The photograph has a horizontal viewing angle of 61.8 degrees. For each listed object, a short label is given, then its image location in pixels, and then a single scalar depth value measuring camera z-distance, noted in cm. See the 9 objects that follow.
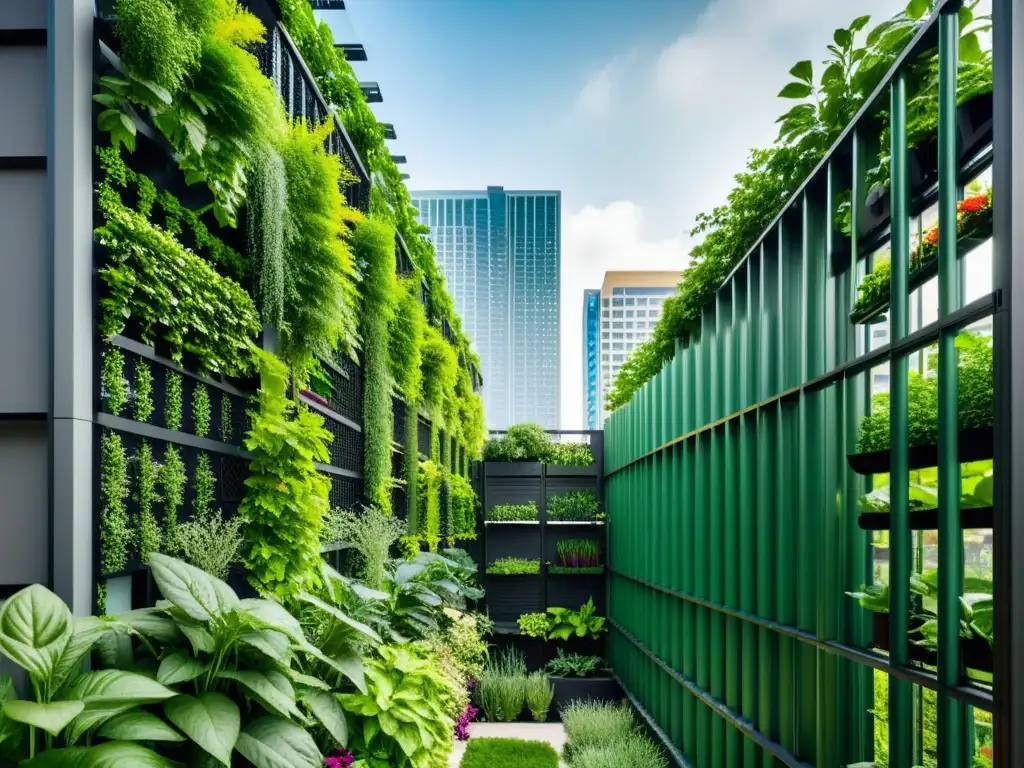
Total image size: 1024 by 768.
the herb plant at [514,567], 892
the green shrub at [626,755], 491
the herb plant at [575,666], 809
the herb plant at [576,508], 900
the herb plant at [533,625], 862
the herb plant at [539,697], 743
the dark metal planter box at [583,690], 774
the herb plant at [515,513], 916
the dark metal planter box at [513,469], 935
